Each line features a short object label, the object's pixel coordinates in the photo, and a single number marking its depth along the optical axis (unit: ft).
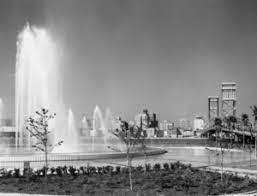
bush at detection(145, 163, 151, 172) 66.28
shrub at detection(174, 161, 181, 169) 70.69
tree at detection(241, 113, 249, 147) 236.04
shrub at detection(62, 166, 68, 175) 60.46
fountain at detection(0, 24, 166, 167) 97.44
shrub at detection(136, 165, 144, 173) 64.95
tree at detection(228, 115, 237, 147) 253.24
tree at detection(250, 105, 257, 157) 145.44
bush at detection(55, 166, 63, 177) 60.13
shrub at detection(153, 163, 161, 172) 68.13
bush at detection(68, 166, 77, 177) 59.98
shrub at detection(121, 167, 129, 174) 62.98
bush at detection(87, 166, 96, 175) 61.91
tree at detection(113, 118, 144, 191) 58.16
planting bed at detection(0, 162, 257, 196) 45.44
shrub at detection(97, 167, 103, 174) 63.04
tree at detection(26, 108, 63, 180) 58.08
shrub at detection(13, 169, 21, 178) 57.52
